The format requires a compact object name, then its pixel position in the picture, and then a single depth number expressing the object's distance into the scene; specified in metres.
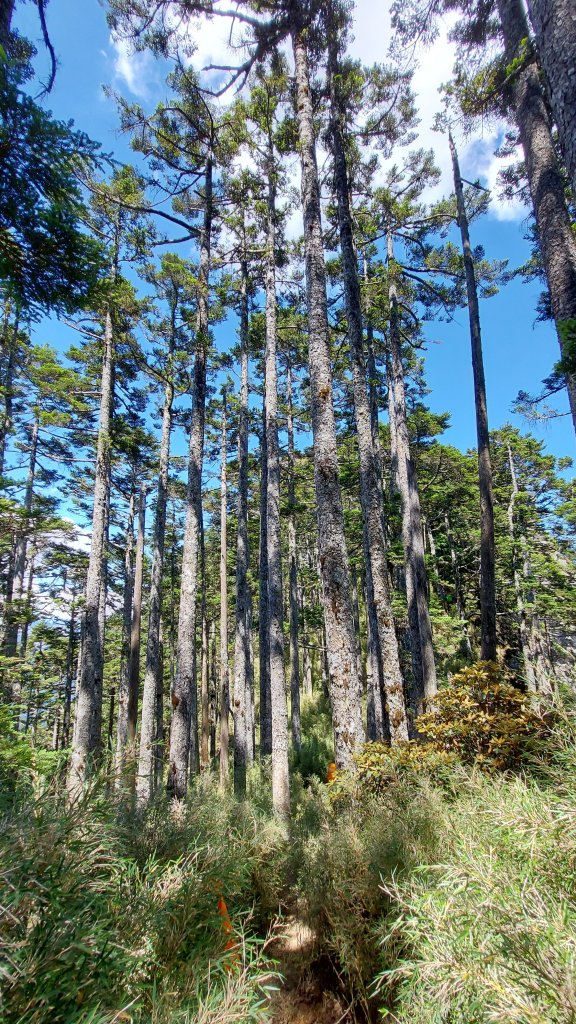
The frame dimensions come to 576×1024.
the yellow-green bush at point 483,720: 4.28
